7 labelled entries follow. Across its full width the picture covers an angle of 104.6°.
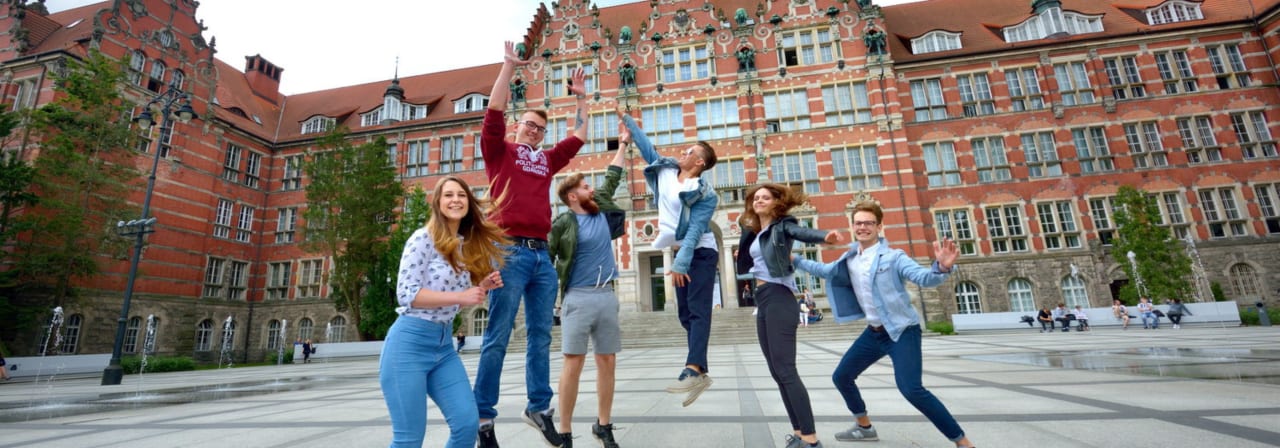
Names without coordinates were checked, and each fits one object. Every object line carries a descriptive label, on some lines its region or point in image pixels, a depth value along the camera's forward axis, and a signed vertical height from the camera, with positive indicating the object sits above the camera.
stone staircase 17.72 -0.58
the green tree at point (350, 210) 21.95 +5.41
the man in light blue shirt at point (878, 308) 2.55 +0.01
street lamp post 10.95 +2.60
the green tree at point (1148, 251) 18.02 +1.77
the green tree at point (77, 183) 17.11 +5.63
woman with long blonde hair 1.92 +0.03
